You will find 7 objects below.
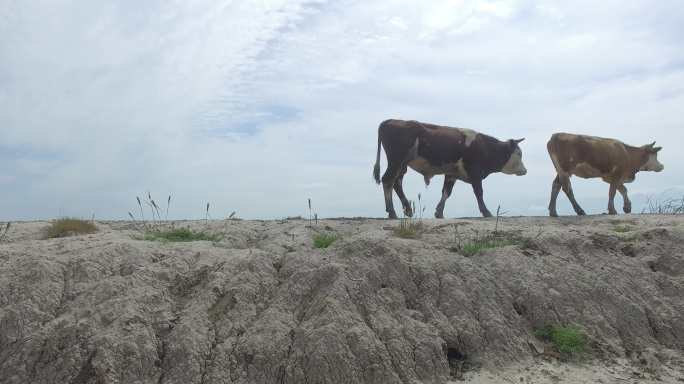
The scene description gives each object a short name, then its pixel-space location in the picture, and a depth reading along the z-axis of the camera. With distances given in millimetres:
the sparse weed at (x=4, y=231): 7379
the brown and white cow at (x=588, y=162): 12664
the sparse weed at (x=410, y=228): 7324
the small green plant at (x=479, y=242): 6754
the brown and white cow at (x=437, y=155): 11586
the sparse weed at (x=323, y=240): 6863
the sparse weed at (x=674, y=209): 11630
